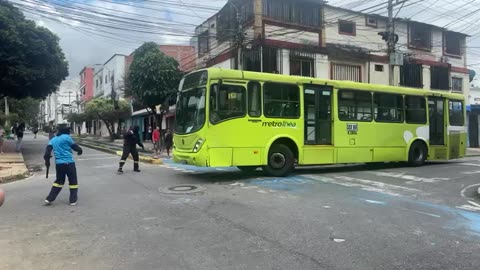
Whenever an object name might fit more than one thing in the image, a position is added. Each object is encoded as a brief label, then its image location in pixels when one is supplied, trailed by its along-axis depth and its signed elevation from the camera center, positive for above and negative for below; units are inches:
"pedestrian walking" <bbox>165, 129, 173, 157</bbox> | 896.3 -5.8
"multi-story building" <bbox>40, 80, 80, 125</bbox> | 4397.1 +434.0
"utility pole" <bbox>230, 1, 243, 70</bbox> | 839.1 +187.6
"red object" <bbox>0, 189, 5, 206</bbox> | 152.3 -20.9
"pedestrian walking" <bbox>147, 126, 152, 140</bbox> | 1660.3 +16.9
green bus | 469.4 +18.8
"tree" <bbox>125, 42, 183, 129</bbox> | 1120.8 +159.6
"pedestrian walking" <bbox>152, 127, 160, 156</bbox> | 934.0 -5.9
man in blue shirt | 354.6 -22.9
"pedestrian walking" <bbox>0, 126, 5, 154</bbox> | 904.7 -11.6
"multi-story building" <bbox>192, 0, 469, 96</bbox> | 918.4 +223.1
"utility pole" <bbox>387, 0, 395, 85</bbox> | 852.6 +200.9
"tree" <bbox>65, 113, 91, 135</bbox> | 1999.9 +105.9
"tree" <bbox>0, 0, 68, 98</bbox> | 839.7 +171.1
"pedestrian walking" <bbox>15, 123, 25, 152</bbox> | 977.7 +6.8
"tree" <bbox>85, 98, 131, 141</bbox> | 1712.5 +109.8
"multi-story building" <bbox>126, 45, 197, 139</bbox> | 1503.2 +92.4
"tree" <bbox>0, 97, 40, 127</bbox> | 2376.5 +190.1
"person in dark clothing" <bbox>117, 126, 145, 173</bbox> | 574.6 -12.8
